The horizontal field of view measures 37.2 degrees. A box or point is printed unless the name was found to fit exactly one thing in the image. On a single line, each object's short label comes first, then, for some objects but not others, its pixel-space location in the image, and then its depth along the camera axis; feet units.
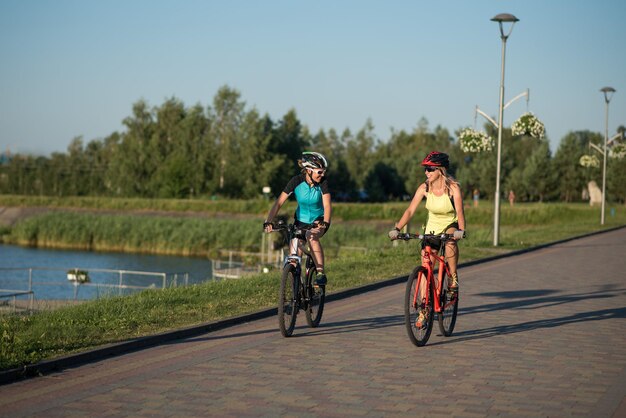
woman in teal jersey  31.86
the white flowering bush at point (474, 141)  98.03
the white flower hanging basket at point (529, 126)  95.17
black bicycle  31.32
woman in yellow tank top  30.89
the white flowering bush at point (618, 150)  154.97
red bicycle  29.71
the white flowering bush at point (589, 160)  170.13
